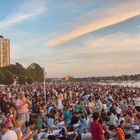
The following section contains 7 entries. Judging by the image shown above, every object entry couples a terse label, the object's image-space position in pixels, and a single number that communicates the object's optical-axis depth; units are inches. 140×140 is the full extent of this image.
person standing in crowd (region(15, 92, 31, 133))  280.5
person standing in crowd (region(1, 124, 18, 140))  136.6
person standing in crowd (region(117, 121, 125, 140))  224.0
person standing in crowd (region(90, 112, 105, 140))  179.5
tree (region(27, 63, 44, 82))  2577.1
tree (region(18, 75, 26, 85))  2159.0
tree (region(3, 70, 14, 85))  1886.3
